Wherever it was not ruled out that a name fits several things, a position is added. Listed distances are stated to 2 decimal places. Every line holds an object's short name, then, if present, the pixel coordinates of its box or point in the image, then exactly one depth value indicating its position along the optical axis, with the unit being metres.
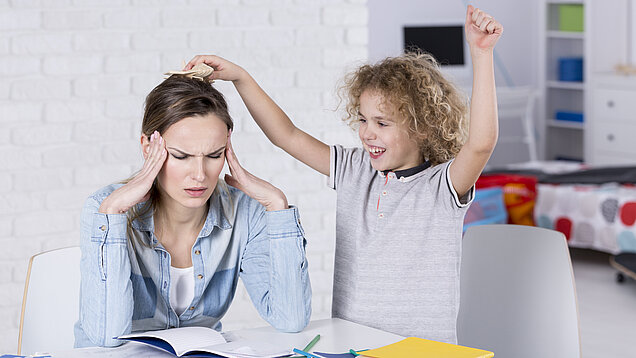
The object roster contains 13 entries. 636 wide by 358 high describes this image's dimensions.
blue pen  2.55
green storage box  8.59
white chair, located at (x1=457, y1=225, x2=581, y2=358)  3.02
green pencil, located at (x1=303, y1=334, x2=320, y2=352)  2.62
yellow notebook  2.52
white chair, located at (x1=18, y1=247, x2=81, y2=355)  3.01
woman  2.71
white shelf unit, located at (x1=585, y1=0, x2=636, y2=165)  7.97
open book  2.55
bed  5.56
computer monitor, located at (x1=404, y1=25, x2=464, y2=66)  8.13
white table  2.59
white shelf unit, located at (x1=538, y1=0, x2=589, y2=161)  8.86
